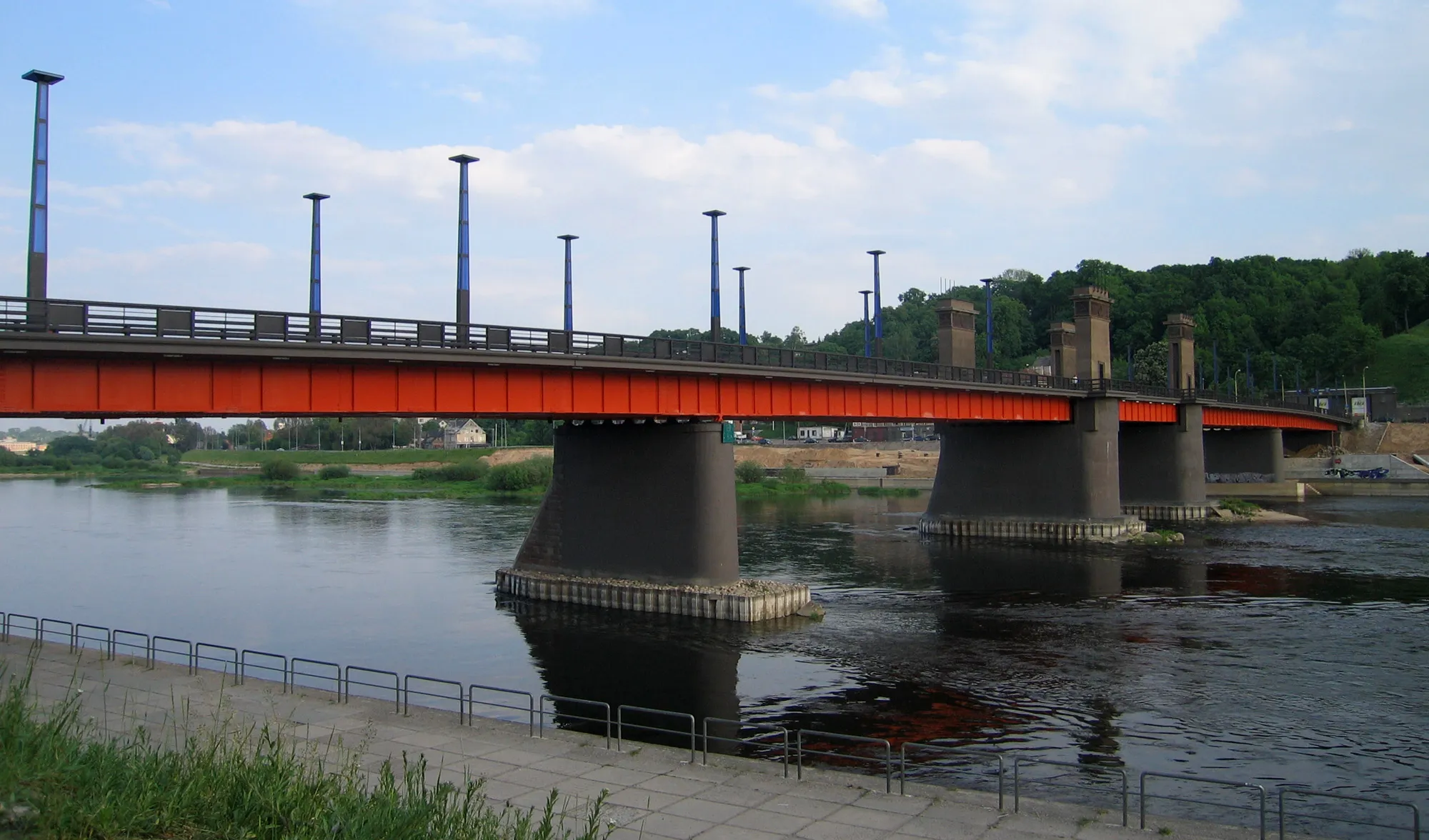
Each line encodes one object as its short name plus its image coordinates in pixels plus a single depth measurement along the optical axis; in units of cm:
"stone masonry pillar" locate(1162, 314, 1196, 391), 9131
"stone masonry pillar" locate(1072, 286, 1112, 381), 7312
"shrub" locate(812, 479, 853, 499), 11088
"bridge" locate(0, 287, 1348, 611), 2709
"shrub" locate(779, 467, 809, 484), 11875
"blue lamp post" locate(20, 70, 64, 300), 2595
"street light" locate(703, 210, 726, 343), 4853
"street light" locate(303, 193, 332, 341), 3453
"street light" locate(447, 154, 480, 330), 3625
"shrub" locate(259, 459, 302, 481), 13888
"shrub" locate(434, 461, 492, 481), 12569
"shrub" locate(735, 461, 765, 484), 11956
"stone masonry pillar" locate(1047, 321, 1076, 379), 7538
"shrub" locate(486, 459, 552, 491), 10994
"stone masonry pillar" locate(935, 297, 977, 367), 6844
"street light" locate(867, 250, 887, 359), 6062
